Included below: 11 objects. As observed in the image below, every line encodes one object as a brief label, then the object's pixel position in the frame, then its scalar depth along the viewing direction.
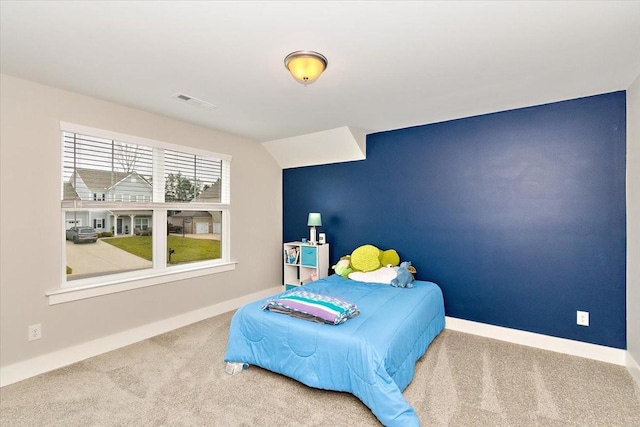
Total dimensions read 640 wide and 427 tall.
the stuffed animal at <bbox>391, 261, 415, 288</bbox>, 3.17
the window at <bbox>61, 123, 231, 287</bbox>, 2.78
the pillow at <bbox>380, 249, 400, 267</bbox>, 3.61
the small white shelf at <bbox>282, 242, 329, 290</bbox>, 4.16
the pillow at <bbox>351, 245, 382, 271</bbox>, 3.58
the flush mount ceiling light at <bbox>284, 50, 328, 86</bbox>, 1.99
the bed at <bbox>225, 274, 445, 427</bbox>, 1.83
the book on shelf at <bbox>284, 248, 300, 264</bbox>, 4.37
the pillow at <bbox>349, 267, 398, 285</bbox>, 3.36
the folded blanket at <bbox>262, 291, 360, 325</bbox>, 2.19
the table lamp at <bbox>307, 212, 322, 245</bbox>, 4.13
